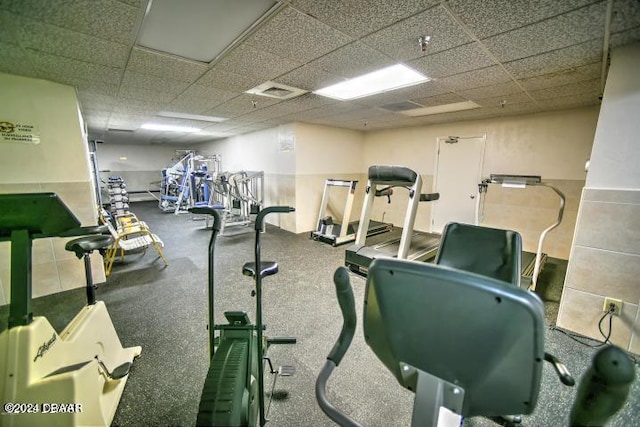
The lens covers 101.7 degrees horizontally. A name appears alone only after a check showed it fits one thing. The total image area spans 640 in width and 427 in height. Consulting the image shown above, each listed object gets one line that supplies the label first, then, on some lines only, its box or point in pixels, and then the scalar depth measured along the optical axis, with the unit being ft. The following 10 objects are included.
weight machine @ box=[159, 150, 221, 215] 22.84
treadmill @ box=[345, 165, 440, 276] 9.57
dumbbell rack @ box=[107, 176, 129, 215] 16.48
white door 14.85
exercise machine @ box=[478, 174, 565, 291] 8.18
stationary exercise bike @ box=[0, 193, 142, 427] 3.41
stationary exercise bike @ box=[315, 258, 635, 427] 1.54
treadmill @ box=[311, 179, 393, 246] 14.98
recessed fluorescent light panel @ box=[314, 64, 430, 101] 8.06
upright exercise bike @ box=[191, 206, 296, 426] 3.27
